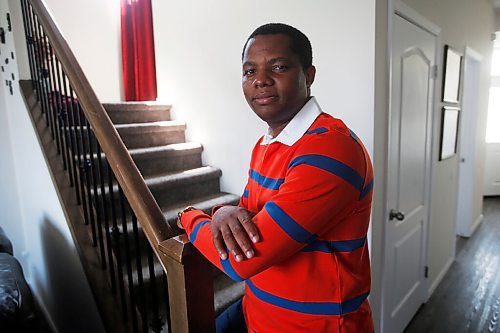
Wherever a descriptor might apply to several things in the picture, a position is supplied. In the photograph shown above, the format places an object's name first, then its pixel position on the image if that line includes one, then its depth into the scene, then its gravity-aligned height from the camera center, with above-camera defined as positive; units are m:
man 0.65 -0.19
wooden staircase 2.33 -0.28
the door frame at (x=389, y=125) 1.83 -0.03
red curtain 3.56 +0.85
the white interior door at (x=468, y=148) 3.82 -0.33
